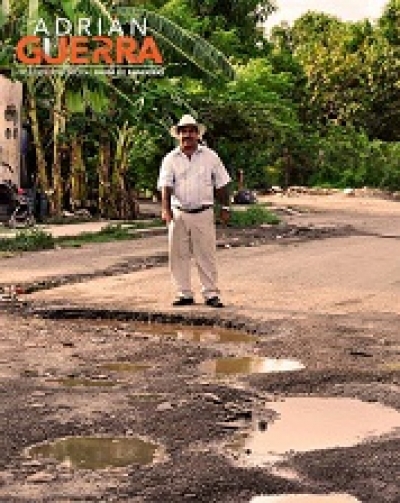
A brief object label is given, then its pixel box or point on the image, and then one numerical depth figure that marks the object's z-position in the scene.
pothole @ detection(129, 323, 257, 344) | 8.45
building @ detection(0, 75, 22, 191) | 21.81
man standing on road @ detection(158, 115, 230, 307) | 10.11
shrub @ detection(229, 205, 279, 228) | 21.64
